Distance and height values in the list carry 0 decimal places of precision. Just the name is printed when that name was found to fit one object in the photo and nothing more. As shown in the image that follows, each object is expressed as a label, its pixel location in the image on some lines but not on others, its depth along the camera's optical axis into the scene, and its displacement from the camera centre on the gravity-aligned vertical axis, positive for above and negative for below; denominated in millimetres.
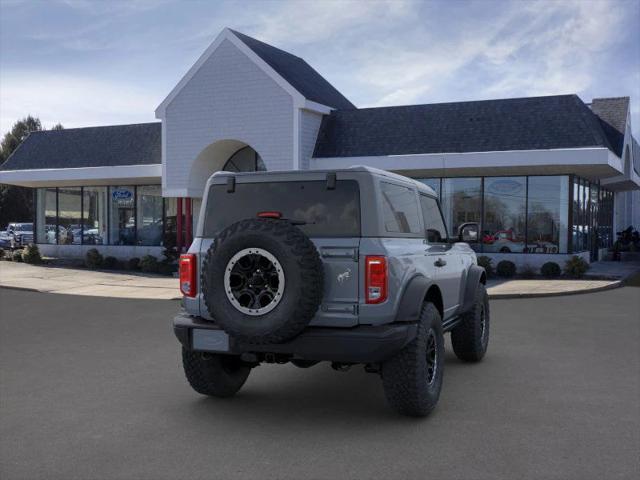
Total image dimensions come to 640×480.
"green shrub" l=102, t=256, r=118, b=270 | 26117 -1544
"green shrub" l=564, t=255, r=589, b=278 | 20562 -1206
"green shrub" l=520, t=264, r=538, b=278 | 21359 -1430
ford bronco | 5371 -482
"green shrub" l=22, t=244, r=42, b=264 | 27844 -1340
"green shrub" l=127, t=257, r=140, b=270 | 25422 -1527
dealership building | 21438 +2697
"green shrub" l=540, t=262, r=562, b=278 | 21016 -1331
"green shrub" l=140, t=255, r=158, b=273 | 24125 -1443
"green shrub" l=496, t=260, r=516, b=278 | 21344 -1332
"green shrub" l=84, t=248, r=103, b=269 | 25891 -1394
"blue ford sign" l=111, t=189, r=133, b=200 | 29078 +1266
